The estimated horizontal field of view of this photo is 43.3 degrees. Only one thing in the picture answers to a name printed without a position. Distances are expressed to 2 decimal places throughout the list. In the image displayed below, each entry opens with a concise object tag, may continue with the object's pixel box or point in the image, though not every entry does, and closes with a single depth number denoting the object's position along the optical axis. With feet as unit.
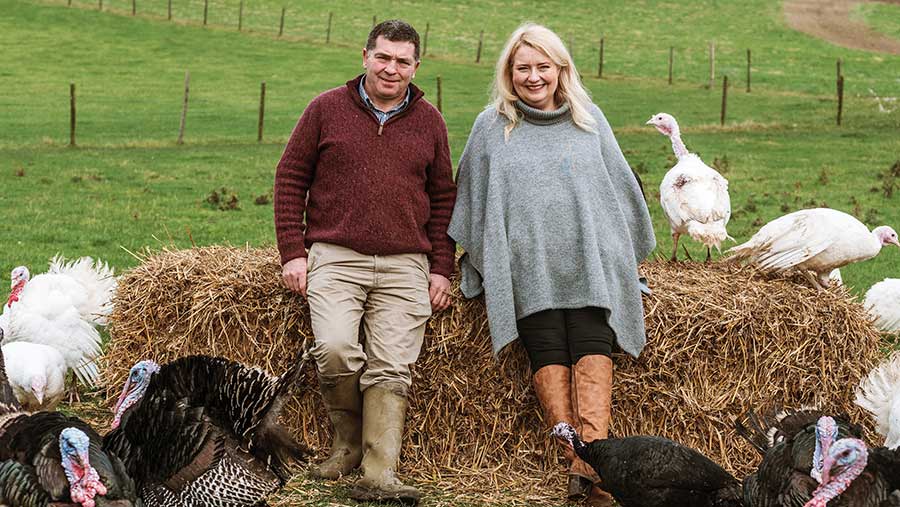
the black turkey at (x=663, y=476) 18.81
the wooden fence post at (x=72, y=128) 81.05
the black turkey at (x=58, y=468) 16.22
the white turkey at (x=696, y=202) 27.63
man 21.06
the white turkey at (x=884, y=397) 21.70
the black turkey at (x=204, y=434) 18.24
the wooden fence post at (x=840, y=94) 91.93
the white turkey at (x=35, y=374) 24.27
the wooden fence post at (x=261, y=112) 85.44
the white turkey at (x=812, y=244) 25.03
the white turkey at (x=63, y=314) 26.86
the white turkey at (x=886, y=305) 31.37
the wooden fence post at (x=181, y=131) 84.90
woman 20.88
